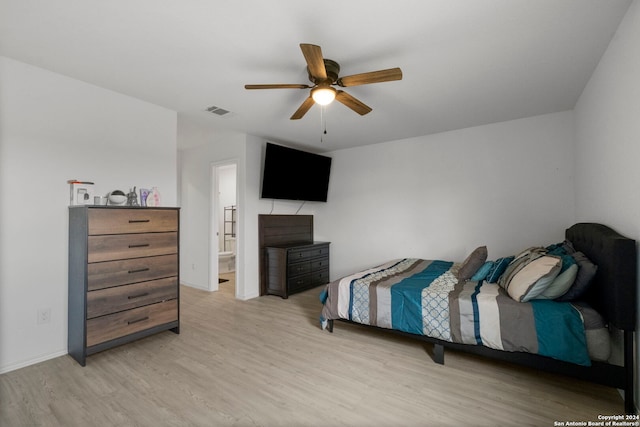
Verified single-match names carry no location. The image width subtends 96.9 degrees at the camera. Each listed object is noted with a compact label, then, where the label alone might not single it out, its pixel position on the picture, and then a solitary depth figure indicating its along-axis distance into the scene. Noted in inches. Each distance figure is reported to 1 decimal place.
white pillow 81.3
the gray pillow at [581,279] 77.7
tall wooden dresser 90.3
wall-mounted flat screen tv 169.5
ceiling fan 71.3
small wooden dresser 166.7
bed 68.4
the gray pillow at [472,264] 112.9
